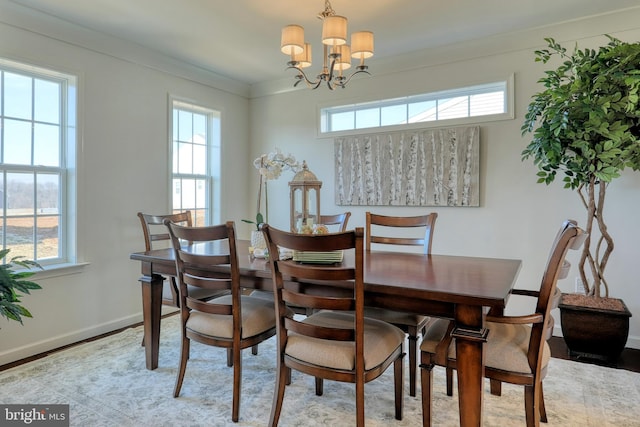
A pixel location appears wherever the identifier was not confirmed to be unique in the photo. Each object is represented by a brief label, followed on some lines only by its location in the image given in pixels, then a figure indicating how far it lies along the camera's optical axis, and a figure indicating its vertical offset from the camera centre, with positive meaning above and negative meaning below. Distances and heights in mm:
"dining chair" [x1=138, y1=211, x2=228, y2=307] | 2566 -358
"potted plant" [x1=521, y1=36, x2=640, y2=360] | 2414 +482
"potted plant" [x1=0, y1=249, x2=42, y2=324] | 1817 -411
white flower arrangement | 2334 +276
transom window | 3422 +1009
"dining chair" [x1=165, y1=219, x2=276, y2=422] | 1924 -564
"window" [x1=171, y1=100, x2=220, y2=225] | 4094 +517
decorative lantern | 2416 +140
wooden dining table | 1476 -330
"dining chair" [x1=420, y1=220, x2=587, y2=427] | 1522 -608
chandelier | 2107 +969
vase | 2298 -201
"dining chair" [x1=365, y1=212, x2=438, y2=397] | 2105 -601
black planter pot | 2611 -841
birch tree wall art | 3479 +413
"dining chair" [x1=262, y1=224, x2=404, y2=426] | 1544 -552
